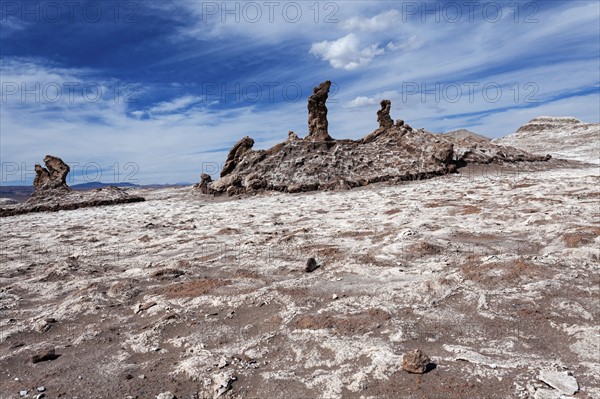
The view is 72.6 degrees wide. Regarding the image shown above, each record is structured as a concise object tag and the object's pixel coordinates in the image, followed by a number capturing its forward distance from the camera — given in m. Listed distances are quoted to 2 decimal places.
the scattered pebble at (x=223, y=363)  3.73
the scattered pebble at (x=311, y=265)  6.34
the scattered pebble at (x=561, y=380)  3.07
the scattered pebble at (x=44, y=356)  4.04
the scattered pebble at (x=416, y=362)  3.40
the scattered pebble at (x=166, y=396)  3.32
